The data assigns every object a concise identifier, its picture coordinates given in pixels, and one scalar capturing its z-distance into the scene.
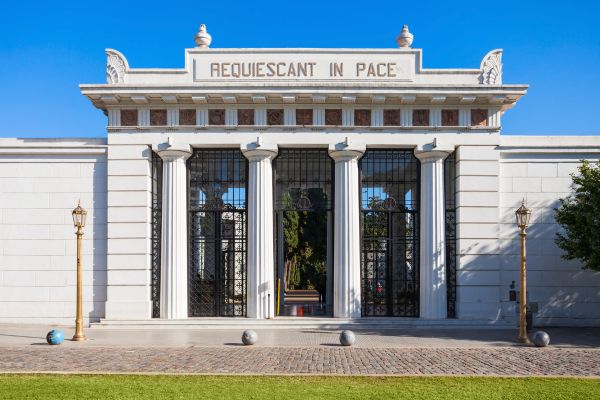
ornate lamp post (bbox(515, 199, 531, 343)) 19.09
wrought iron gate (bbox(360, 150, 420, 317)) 24.38
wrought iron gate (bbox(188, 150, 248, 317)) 24.36
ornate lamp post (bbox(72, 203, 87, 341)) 19.78
